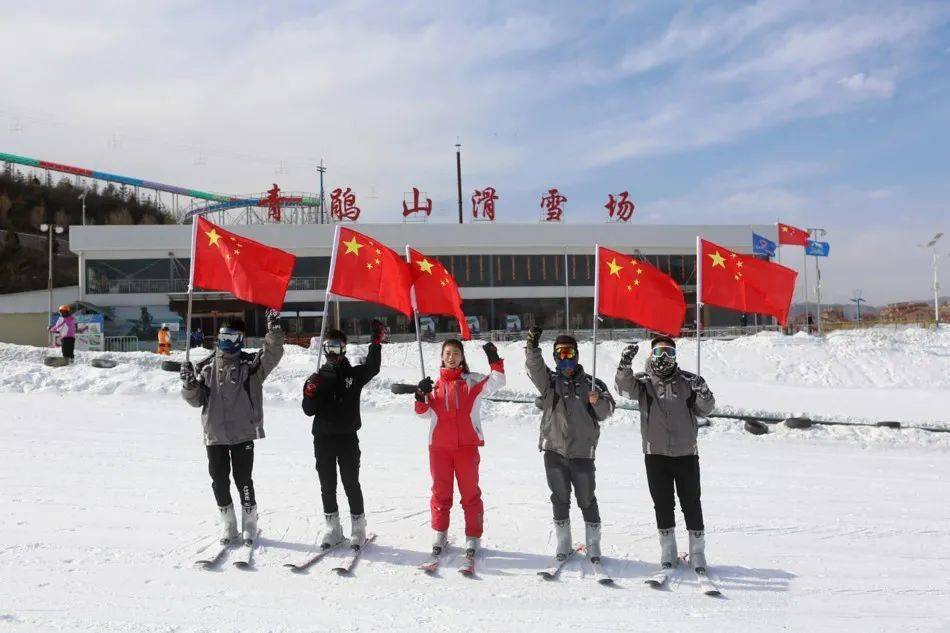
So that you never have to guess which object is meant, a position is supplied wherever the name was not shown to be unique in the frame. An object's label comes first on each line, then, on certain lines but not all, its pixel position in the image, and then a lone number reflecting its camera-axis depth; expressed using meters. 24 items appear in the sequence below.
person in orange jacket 21.86
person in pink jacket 16.00
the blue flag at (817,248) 33.38
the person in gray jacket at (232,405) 5.31
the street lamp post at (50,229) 29.12
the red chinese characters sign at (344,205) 36.00
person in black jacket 5.21
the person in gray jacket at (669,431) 4.94
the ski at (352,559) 4.90
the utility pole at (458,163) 51.66
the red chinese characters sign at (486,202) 38.08
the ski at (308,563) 4.93
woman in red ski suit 5.13
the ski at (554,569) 4.88
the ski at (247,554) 4.97
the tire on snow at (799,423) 11.77
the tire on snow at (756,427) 11.68
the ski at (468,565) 4.90
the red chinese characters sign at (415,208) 36.94
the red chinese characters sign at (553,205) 38.78
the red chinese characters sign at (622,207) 38.72
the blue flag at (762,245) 32.76
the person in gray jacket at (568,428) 5.05
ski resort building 34.41
